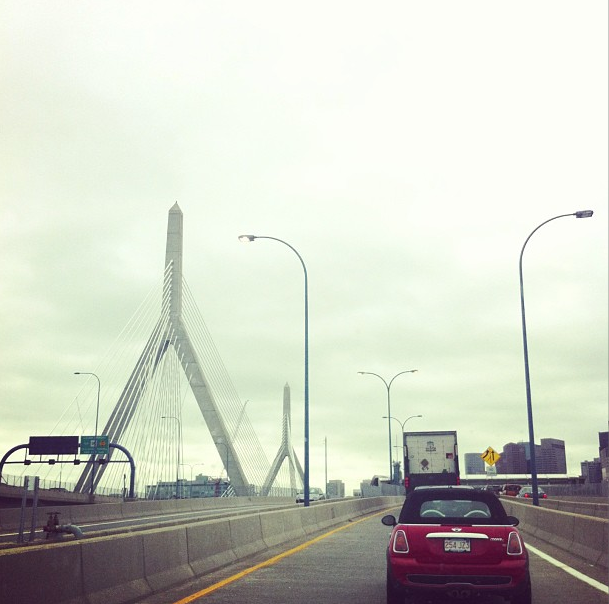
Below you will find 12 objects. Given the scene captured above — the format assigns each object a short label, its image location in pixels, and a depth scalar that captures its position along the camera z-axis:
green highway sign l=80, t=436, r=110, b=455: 58.24
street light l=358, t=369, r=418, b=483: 61.12
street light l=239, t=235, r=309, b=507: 28.12
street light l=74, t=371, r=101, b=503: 44.34
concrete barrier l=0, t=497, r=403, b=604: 7.15
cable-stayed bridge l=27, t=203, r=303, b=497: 39.38
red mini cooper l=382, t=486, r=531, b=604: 8.64
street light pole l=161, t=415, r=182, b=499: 48.77
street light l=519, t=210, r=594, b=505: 29.08
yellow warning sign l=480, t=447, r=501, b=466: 38.66
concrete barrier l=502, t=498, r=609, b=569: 13.94
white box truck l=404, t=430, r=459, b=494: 33.38
